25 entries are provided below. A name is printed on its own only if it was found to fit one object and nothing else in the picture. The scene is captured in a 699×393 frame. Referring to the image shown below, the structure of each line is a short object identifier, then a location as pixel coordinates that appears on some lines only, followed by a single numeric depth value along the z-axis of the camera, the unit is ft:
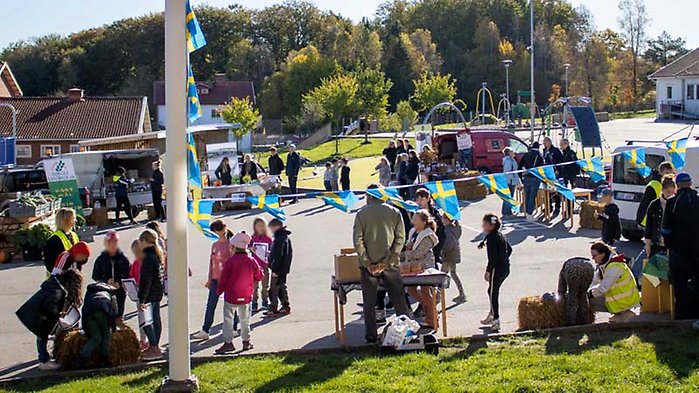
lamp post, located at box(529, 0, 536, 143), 131.58
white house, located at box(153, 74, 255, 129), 284.57
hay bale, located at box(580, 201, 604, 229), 69.56
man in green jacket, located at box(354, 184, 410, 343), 35.68
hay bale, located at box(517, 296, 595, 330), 36.83
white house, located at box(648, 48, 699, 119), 237.80
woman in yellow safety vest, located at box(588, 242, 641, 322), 37.01
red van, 105.09
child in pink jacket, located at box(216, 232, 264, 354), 36.60
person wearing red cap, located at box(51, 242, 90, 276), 35.60
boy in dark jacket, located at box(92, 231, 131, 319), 37.50
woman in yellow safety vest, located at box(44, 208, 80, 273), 37.86
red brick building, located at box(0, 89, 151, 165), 200.03
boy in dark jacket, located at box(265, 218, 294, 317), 43.55
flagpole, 29.68
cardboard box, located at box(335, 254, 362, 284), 38.01
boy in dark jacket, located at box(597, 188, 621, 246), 50.55
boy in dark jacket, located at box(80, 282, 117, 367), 33.81
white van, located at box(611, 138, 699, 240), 60.39
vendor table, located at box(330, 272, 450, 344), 36.96
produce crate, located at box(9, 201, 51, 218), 69.67
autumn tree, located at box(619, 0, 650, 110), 288.92
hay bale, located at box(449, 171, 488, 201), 92.58
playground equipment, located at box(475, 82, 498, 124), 226.91
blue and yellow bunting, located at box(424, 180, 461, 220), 45.68
